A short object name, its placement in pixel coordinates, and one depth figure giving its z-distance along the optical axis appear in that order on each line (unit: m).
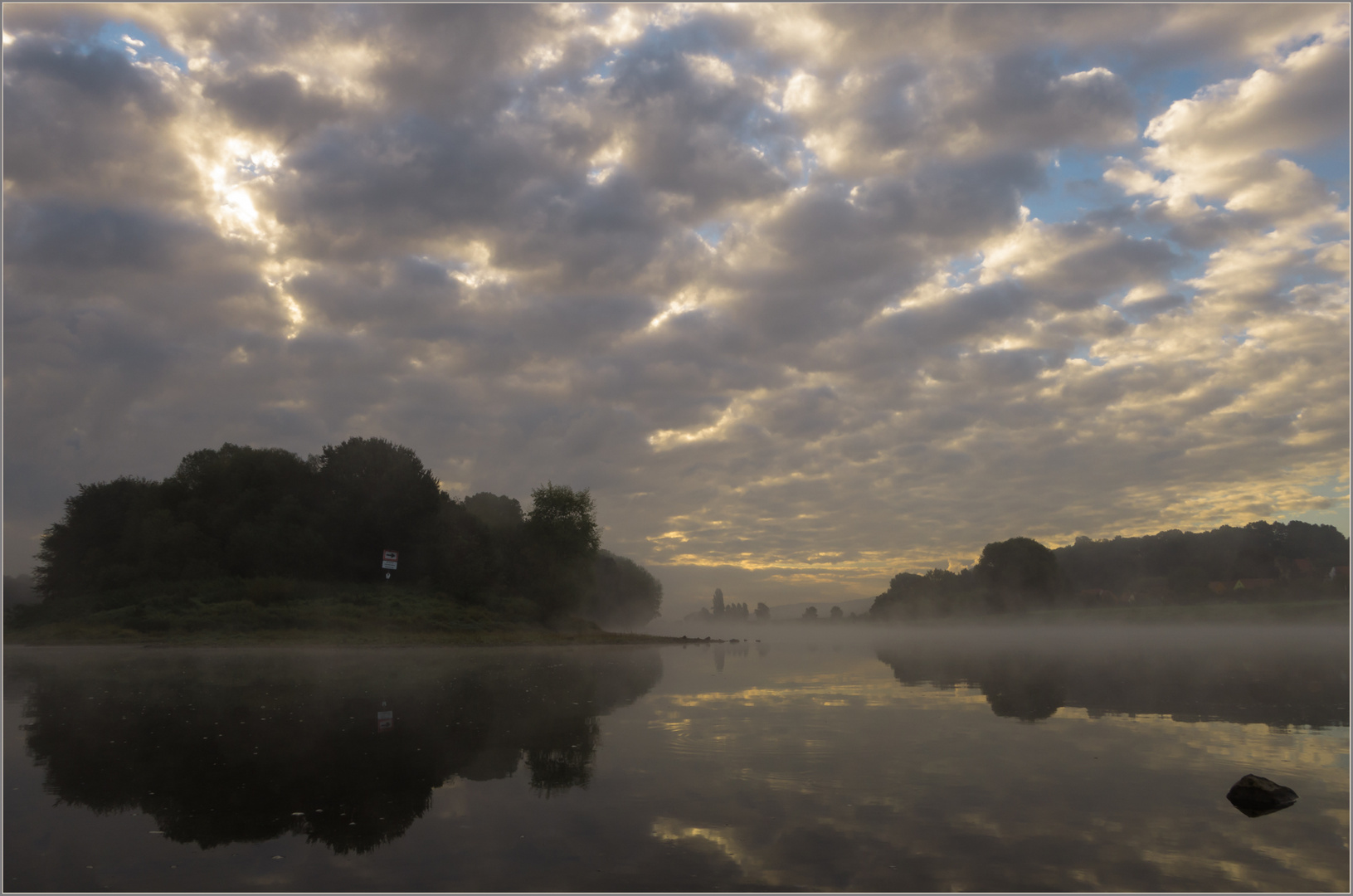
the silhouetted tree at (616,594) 146.75
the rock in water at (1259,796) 10.90
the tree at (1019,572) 177.50
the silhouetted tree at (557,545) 89.19
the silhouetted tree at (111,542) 73.06
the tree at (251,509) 74.94
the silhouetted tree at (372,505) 81.56
